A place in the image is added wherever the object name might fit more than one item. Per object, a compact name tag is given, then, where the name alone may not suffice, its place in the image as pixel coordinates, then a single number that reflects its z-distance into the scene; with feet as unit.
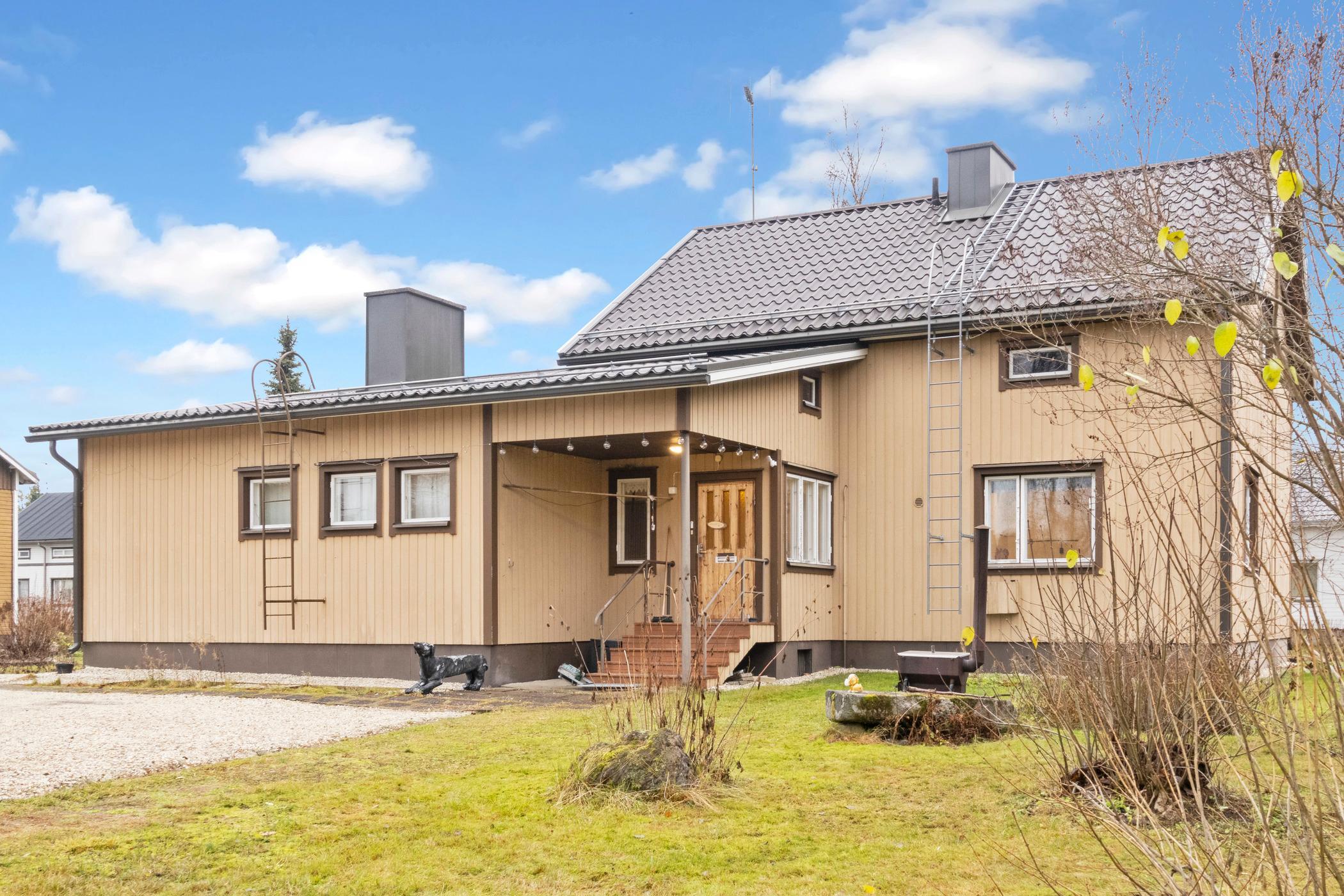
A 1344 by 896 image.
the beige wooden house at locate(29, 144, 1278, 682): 51.72
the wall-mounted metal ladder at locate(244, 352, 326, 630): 56.03
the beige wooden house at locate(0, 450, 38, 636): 102.06
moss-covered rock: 24.89
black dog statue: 47.67
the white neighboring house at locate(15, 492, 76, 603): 142.41
